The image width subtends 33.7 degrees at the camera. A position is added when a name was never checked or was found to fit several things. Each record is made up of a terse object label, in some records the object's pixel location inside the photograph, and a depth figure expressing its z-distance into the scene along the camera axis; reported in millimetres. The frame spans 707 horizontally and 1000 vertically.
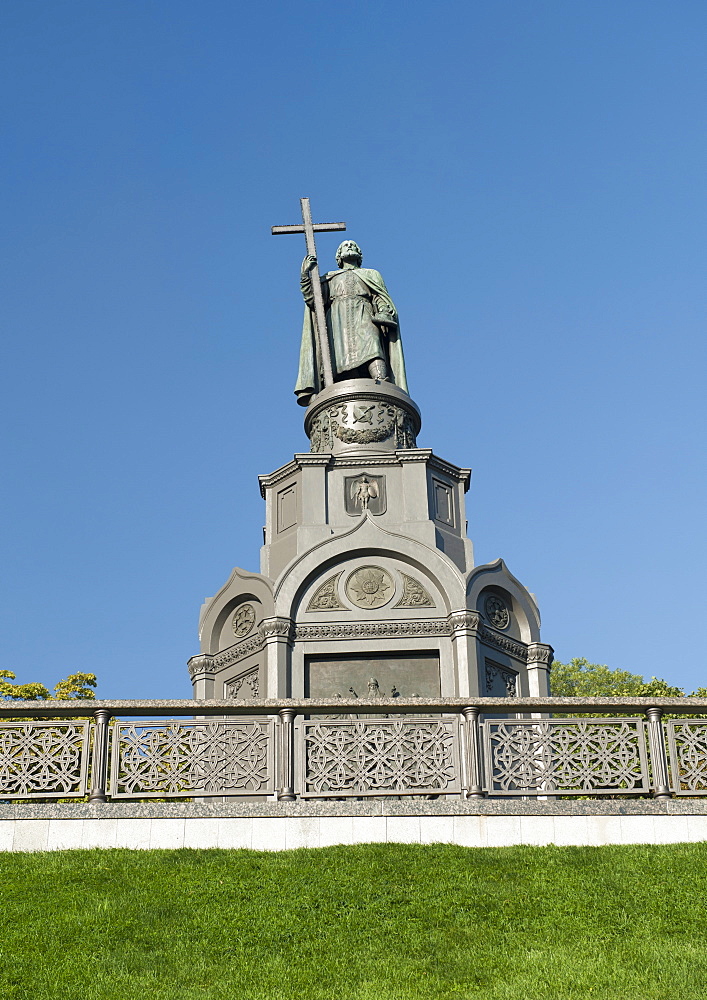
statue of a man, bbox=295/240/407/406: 19781
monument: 15758
